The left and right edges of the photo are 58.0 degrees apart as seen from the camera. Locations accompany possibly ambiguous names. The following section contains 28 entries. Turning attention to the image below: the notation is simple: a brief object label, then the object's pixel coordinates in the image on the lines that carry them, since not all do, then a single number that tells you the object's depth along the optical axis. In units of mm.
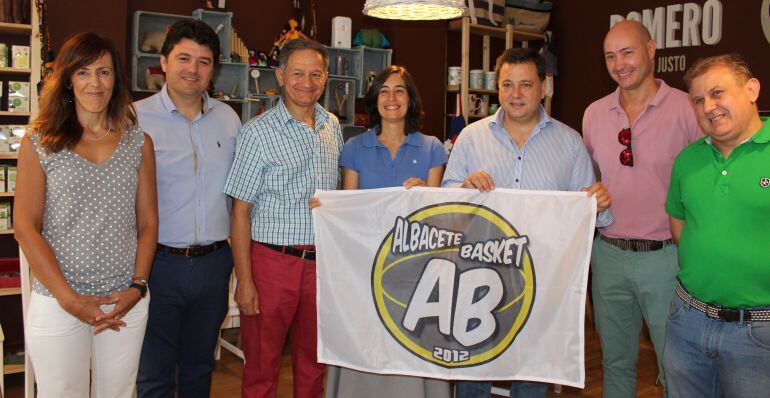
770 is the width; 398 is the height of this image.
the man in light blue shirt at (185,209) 2699
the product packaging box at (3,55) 4516
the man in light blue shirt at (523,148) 2799
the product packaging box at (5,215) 4574
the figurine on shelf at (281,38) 6000
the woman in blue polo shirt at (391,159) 2854
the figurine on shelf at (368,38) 6399
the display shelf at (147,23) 5352
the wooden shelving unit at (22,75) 4189
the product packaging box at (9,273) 4227
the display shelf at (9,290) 4123
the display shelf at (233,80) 5766
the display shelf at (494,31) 6871
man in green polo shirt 2217
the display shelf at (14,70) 4488
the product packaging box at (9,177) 4496
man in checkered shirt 2758
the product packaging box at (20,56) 4531
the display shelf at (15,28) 4469
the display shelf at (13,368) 4121
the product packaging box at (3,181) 4477
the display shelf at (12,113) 4507
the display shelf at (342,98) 6273
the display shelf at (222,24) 5582
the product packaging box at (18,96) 4555
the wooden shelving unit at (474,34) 6789
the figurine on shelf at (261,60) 5949
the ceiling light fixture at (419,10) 2701
